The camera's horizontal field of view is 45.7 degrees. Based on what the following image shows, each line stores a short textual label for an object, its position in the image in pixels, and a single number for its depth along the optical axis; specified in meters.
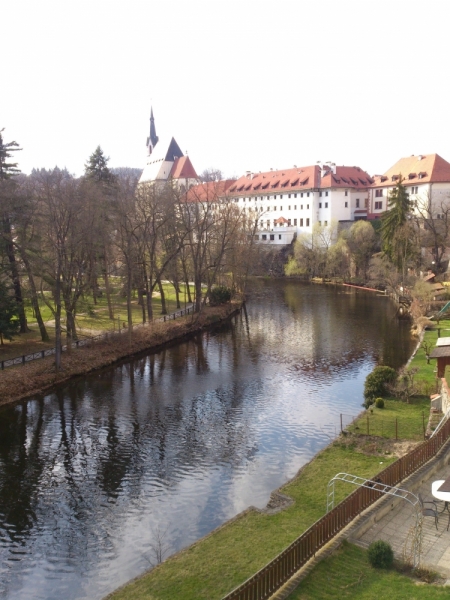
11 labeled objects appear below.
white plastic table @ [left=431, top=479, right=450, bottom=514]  11.88
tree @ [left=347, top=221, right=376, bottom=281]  69.44
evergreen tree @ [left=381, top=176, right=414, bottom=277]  55.47
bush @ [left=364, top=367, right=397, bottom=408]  24.42
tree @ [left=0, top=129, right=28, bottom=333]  30.05
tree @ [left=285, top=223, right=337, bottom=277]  74.31
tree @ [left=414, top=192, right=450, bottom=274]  60.44
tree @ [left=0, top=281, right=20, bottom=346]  29.62
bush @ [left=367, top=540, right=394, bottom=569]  10.86
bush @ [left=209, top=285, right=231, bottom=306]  51.47
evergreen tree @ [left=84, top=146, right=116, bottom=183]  51.22
